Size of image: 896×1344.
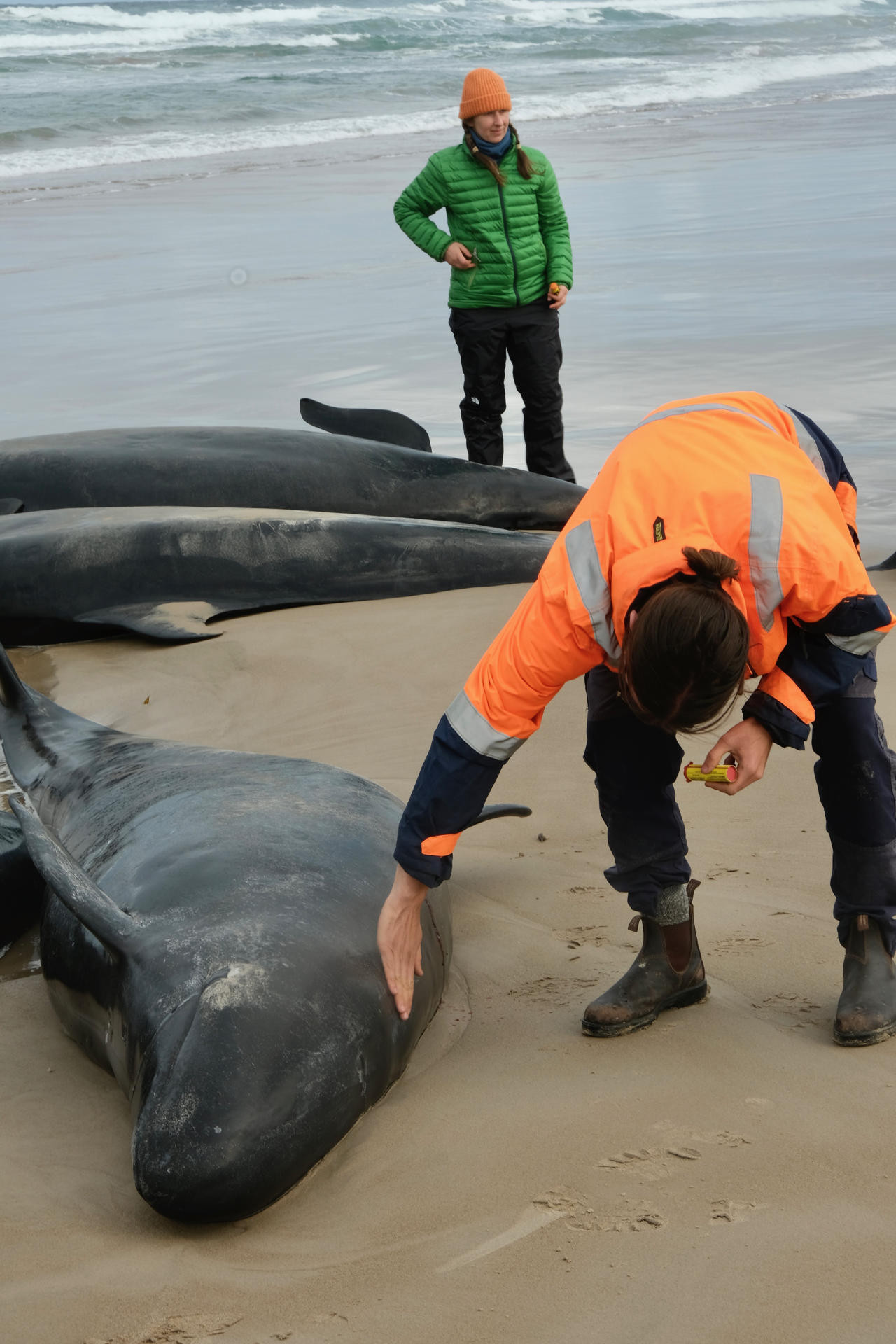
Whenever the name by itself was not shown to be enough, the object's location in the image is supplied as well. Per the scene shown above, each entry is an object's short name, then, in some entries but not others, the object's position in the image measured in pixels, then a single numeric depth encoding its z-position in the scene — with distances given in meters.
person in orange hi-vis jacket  2.75
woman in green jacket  8.56
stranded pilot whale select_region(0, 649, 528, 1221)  2.82
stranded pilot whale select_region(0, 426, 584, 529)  8.18
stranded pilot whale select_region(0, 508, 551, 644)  7.20
